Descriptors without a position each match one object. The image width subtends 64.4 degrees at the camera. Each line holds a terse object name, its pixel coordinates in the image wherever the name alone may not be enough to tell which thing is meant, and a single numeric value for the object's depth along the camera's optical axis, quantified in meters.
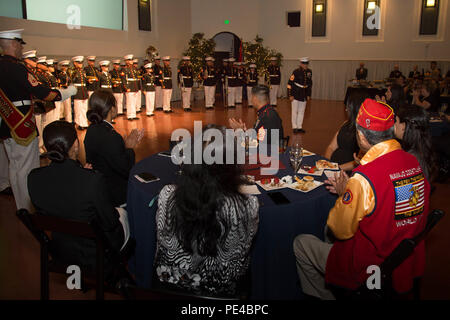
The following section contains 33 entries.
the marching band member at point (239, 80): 13.38
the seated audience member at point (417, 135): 2.51
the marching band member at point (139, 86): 11.02
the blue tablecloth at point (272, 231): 2.35
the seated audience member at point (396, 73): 14.05
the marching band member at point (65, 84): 8.82
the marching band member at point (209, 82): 12.63
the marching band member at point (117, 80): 10.35
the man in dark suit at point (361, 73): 15.01
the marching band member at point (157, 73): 11.82
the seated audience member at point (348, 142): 3.09
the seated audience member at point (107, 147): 3.12
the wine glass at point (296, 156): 2.88
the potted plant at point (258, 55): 15.98
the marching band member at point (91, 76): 9.47
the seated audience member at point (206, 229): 1.66
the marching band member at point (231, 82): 13.02
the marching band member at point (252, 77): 13.84
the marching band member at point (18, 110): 3.72
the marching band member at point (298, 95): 8.50
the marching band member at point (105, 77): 9.85
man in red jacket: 1.81
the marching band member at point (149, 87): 11.12
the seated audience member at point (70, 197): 2.11
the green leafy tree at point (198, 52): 15.32
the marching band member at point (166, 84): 11.76
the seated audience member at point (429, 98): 6.19
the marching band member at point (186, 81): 12.06
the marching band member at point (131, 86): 10.44
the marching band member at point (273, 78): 13.38
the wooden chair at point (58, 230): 1.85
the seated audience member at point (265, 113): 4.26
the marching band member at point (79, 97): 8.94
